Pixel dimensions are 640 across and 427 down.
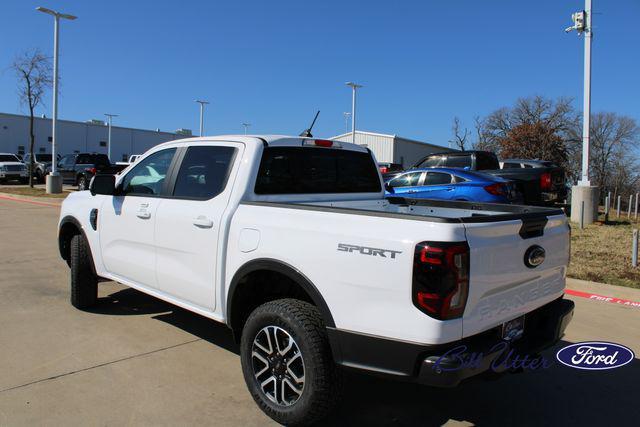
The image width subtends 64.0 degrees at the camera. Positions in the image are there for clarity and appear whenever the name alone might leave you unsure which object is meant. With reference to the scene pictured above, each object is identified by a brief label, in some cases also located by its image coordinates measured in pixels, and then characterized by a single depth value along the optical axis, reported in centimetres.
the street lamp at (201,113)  5408
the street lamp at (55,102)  2242
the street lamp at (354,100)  4000
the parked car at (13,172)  3009
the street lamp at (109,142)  6021
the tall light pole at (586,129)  1299
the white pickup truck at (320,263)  260
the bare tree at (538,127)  5244
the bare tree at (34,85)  2400
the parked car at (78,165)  2608
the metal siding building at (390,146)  5194
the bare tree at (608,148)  5459
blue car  1063
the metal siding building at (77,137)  5297
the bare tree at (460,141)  5642
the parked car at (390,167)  2578
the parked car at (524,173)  1359
